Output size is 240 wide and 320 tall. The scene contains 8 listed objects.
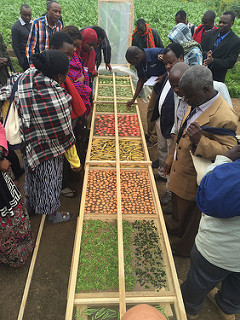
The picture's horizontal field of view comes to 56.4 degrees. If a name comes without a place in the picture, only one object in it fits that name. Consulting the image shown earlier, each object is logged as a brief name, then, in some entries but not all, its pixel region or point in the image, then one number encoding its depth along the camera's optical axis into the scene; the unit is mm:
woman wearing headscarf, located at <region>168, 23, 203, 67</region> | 3428
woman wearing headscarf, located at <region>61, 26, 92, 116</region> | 3189
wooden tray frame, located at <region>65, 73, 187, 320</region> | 1678
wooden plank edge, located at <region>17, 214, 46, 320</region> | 2131
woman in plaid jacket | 2123
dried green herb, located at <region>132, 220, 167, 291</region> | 1889
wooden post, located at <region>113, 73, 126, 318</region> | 1648
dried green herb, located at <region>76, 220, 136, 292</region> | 1846
